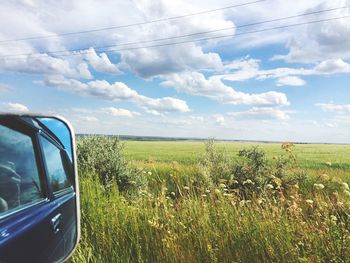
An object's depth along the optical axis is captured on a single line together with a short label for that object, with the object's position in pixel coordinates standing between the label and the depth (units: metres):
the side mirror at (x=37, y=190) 1.03
